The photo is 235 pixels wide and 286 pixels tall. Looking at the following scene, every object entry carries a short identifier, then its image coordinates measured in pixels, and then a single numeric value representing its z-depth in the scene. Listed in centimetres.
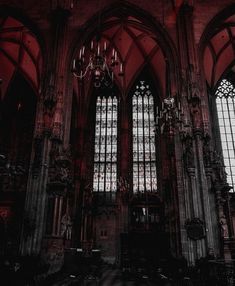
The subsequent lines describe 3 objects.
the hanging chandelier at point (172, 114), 1095
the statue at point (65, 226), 1265
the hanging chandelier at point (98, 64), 907
